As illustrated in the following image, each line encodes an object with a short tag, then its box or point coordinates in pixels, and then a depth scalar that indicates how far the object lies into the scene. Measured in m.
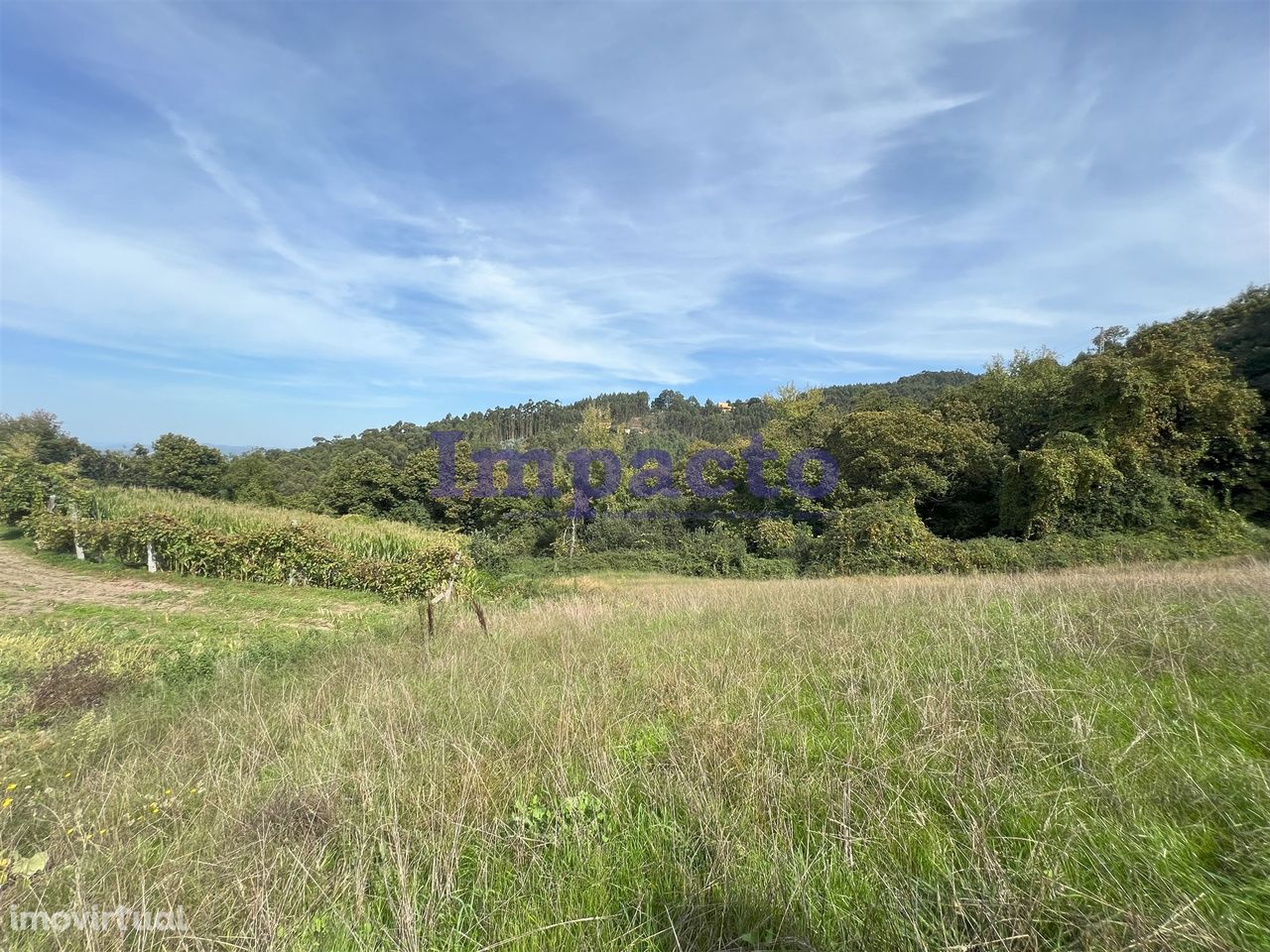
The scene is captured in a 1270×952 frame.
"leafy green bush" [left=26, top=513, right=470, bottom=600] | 13.65
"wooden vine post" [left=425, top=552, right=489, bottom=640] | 5.97
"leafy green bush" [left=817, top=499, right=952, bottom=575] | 19.02
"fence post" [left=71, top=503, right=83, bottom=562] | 14.29
